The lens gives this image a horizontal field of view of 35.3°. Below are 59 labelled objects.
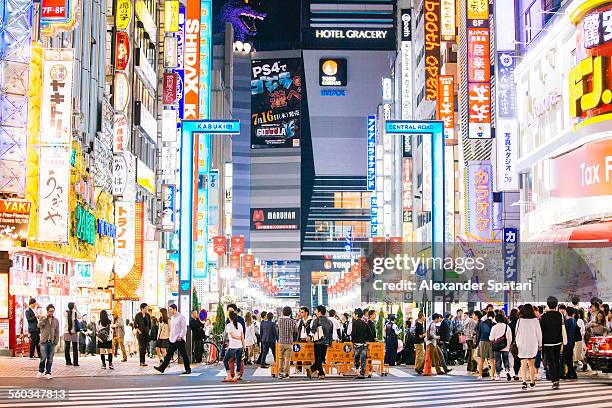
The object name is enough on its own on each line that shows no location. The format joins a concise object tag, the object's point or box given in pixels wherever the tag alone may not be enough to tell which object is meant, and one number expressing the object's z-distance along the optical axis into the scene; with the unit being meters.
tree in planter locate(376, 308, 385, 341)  41.31
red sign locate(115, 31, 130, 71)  43.62
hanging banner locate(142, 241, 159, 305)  45.97
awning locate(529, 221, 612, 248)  28.86
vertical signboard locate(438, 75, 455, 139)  49.16
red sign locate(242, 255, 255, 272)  101.56
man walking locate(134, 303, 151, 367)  26.45
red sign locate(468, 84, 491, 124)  39.00
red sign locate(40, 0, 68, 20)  30.30
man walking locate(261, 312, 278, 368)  26.09
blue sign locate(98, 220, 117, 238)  40.44
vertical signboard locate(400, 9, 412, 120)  71.50
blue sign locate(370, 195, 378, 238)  89.26
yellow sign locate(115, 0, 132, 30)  43.69
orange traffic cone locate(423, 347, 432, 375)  24.70
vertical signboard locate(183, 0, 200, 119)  49.53
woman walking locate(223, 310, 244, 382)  21.61
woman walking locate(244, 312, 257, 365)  28.02
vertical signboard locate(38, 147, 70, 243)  29.77
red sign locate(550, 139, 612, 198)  27.81
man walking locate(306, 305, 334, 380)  23.22
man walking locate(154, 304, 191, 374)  23.39
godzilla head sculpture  115.62
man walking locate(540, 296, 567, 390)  18.77
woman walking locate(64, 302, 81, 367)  25.26
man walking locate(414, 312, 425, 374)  25.67
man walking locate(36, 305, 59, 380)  20.88
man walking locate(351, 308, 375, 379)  23.42
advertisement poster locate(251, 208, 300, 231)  126.44
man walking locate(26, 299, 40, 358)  28.17
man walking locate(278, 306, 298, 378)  22.42
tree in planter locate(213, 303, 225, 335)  35.32
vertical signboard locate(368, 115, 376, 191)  84.88
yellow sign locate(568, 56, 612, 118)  27.59
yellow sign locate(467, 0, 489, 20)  39.47
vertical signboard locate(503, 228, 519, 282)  36.91
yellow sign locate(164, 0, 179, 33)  52.08
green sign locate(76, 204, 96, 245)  35.28
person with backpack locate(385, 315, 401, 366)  30.20
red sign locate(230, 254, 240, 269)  85.08
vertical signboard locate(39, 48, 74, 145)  29.72
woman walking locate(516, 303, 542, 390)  18.94
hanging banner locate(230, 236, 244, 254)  87.06
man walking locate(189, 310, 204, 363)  27.05
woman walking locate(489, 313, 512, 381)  21.86
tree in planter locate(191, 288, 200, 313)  37.87
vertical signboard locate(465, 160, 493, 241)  41.62
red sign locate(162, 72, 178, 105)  49.84
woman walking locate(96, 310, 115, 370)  25.25
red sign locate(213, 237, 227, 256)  75.41
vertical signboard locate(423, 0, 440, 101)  55.56
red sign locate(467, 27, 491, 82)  37.97
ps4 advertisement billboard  120.00
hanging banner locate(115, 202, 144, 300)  41.53
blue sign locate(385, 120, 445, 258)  26.92
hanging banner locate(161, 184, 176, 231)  54.84
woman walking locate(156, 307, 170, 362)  25.62
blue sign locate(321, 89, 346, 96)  130.62
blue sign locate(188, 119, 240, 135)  26.50
